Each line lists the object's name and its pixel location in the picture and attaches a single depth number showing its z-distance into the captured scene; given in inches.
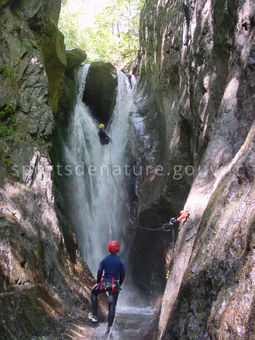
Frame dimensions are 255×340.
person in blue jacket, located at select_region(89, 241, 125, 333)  208.8
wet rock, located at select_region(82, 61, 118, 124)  649.6
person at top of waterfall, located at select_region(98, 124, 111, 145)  528.4
